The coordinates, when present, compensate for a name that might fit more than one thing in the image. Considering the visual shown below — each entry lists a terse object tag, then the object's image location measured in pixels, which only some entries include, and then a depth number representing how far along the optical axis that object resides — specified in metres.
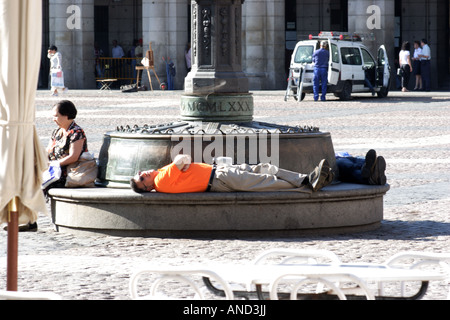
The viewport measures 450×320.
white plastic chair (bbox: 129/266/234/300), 8.30
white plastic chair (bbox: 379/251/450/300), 9.15
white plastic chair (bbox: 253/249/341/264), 9.45
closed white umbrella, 9.40
